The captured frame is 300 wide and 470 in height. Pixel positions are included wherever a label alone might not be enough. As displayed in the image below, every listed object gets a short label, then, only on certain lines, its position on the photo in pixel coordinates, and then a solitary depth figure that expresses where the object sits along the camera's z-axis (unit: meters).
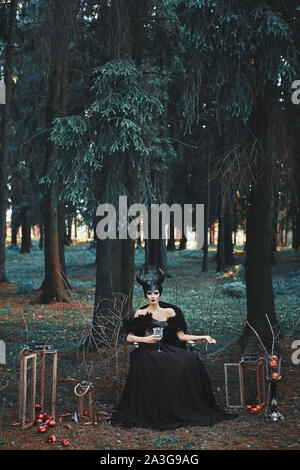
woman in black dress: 6.07
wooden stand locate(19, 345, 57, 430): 6.02
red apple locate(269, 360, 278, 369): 6.21
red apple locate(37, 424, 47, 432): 5.77
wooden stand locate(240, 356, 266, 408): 6.61
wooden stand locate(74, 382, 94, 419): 6.26
